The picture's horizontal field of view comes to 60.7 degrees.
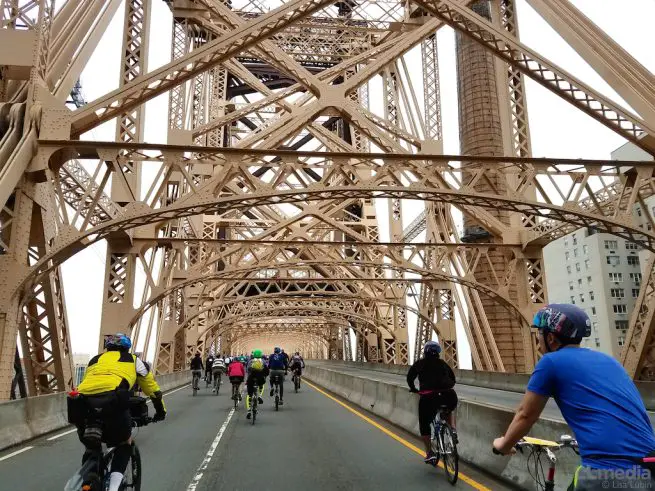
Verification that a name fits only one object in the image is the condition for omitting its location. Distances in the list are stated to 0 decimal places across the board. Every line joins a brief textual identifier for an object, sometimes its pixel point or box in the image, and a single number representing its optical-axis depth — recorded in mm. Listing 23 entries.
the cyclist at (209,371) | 29991
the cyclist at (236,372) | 17672
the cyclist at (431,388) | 7582
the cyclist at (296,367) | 27344
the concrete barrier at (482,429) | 5832
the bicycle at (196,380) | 24880
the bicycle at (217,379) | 25984
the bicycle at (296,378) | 26936
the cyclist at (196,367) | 25241
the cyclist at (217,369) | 25875
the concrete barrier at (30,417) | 9945
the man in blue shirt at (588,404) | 2426
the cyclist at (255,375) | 14138
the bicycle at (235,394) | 17675
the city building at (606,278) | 57562
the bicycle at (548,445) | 3377
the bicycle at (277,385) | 17438
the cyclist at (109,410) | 4461
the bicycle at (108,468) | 4273
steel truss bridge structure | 12742
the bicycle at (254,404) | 13586
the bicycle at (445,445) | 6791
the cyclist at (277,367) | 18059
